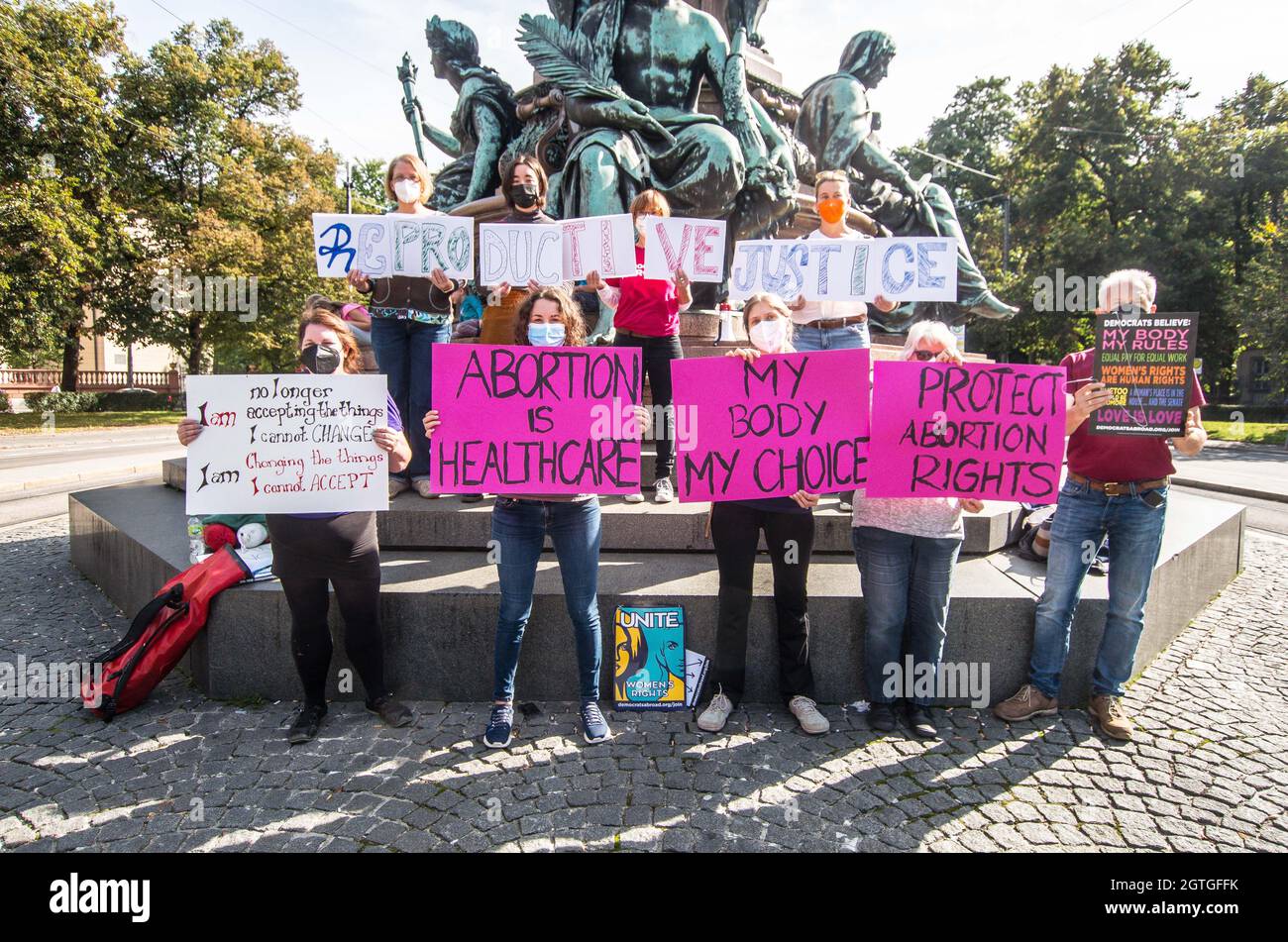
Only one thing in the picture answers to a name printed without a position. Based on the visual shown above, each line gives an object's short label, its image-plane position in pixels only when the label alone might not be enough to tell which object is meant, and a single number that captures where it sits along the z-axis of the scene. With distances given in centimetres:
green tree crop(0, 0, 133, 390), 2378
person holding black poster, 360
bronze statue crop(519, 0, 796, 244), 702
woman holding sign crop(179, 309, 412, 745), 361
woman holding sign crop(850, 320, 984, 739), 374
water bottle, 452
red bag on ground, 391
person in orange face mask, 446
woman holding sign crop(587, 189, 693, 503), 485
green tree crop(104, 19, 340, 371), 3042
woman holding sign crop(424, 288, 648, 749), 360
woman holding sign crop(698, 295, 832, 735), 374
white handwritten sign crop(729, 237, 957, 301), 449
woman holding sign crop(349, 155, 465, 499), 478
